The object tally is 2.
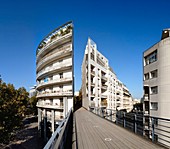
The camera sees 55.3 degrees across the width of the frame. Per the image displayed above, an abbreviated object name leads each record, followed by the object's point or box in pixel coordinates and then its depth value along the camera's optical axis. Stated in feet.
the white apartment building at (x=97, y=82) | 93.91
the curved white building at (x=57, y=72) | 78.89
